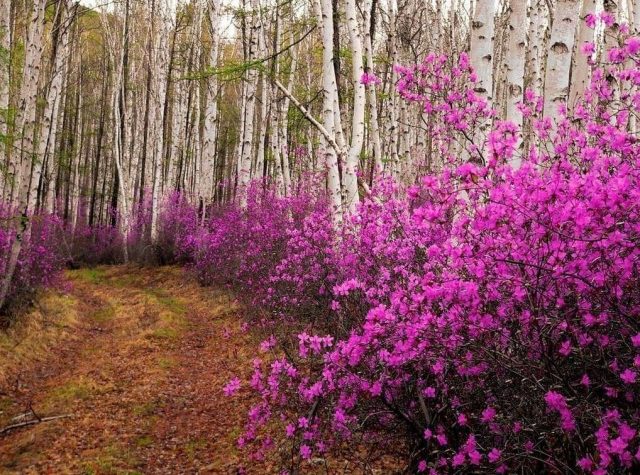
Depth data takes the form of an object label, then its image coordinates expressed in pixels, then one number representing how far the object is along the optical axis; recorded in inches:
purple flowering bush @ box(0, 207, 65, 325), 312.2
